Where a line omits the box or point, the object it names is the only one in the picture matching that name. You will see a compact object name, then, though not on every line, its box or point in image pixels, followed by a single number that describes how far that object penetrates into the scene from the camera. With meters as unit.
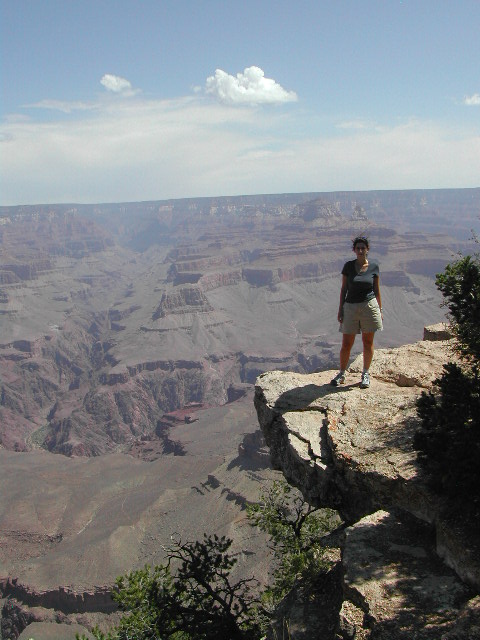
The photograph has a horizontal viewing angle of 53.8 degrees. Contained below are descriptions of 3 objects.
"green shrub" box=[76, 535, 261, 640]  7.34
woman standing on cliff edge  8.38
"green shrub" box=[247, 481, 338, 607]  6.71
